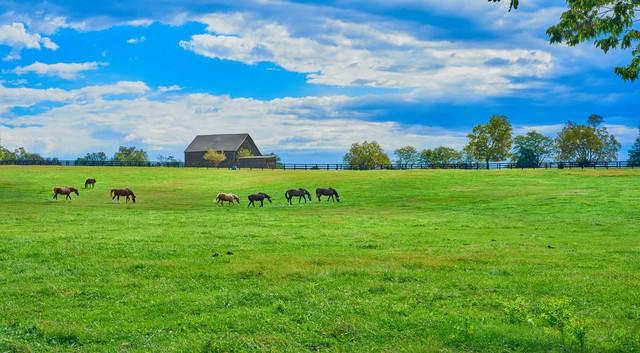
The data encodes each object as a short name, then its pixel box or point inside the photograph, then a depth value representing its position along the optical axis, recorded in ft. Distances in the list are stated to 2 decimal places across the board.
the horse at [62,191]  190.60
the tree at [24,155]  600.23
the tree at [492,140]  427.74
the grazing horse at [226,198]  178.13
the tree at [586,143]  435.53
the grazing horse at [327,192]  185.37
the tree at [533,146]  488.85
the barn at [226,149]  507.71
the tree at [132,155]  624.18
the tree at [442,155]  600.11
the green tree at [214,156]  490.08
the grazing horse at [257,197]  172.18
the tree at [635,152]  451.57
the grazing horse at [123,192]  186.37
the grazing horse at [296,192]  183.62
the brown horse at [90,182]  230.07
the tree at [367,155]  507.71
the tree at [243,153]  517.96
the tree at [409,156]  648.50
